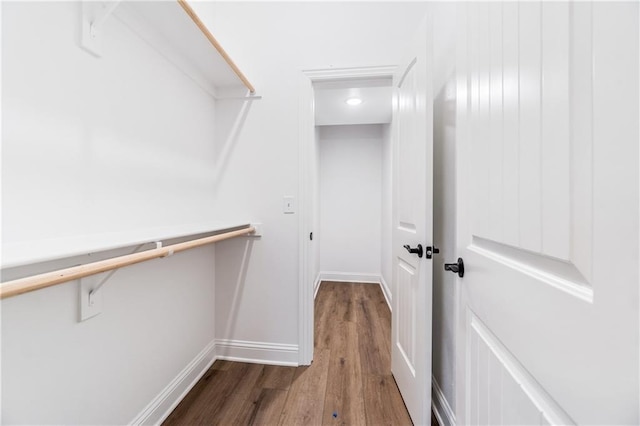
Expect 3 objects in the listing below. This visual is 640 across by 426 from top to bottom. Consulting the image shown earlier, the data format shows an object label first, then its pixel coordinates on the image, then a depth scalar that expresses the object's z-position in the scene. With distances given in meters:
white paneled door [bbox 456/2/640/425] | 0.33
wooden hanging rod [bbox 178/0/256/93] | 1.02
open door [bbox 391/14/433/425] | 1.17
